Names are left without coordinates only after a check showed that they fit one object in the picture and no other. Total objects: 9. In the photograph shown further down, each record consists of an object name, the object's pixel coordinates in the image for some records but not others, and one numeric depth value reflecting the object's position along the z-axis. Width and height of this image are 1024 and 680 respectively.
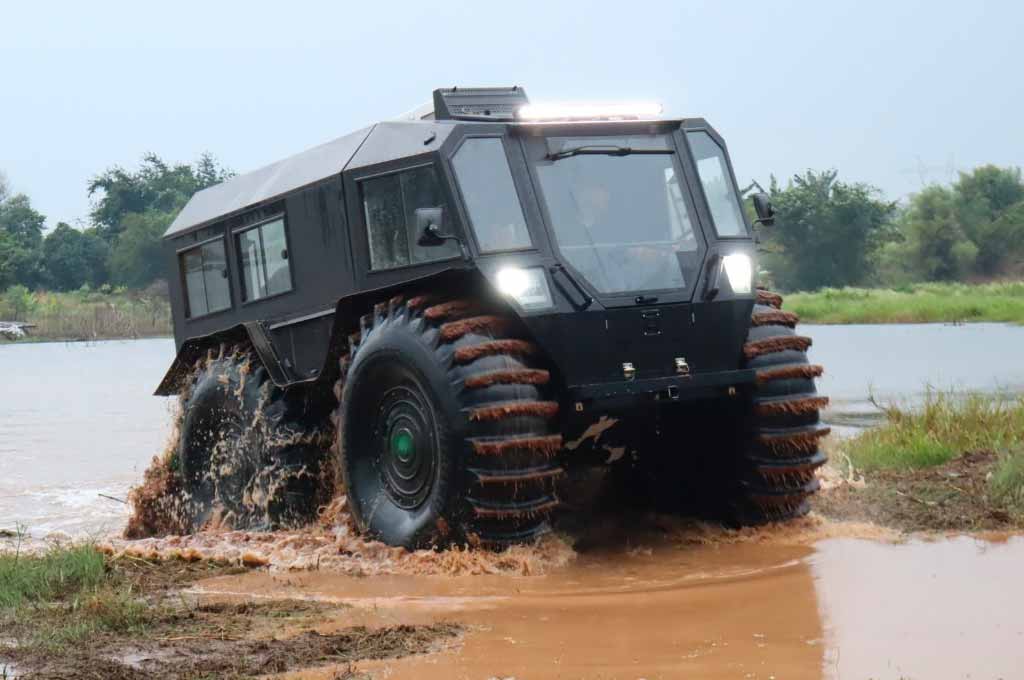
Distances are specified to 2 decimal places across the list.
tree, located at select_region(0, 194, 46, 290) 69.81
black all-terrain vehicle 8.71
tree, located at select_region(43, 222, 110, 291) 71.38
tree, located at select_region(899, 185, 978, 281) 67.50
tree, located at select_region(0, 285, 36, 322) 64.19
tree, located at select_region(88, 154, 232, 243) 77.00
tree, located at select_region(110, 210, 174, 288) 66.00
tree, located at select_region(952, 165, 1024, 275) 67.31
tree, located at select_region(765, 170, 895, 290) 71.12
